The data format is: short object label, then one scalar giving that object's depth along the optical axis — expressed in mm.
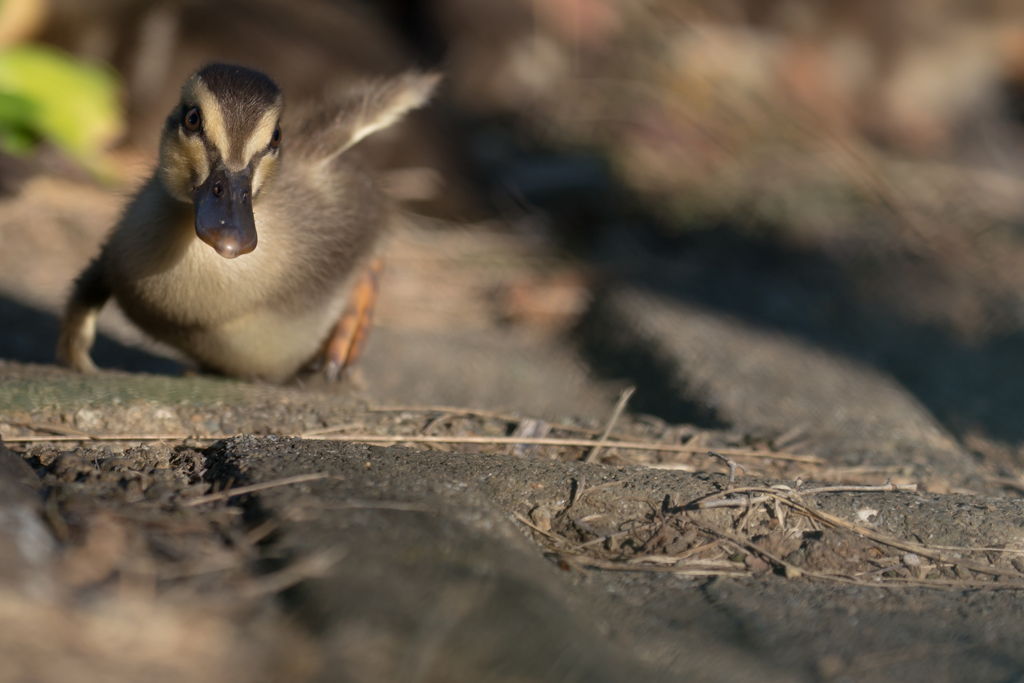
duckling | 4375
